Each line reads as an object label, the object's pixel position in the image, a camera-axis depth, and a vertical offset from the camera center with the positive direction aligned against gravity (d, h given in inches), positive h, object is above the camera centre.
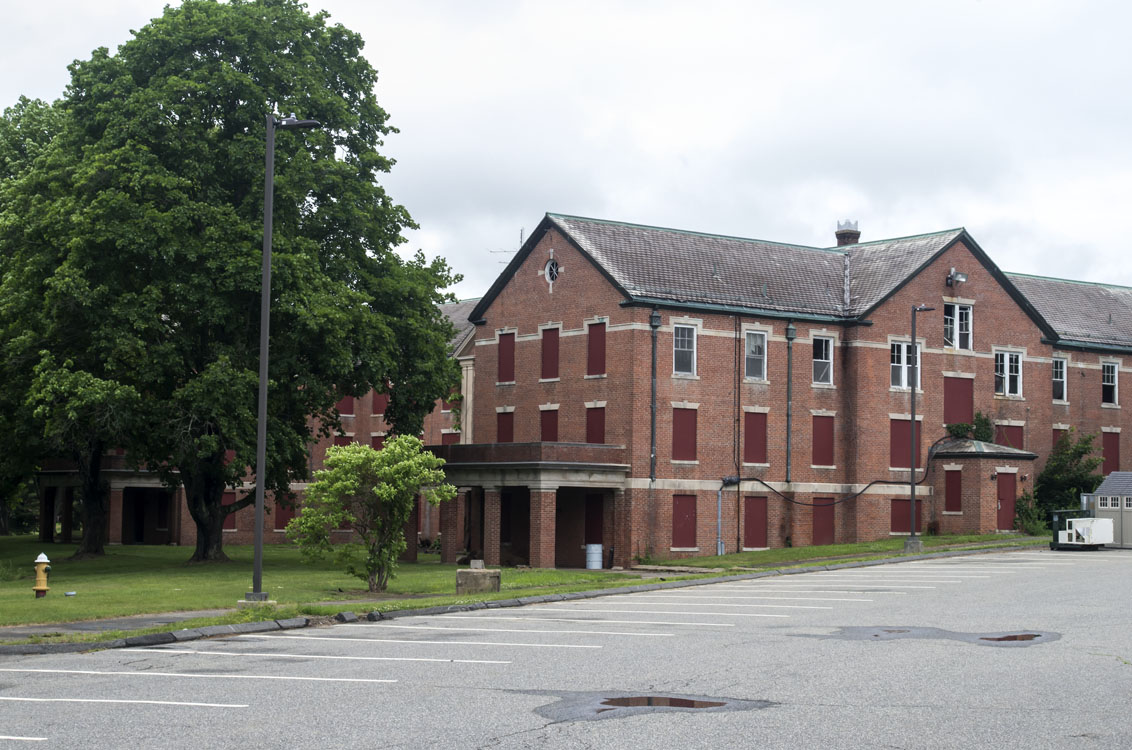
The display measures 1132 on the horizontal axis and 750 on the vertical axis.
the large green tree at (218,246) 1526.8 +273.6
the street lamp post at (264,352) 1000.9 +97.2
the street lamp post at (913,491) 1710.4 -3.1
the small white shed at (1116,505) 1803.6 -18.8
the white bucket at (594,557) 1878.7 -102.9
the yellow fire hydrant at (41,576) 1126.4 -83.8
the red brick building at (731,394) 1900.8 +140.6
